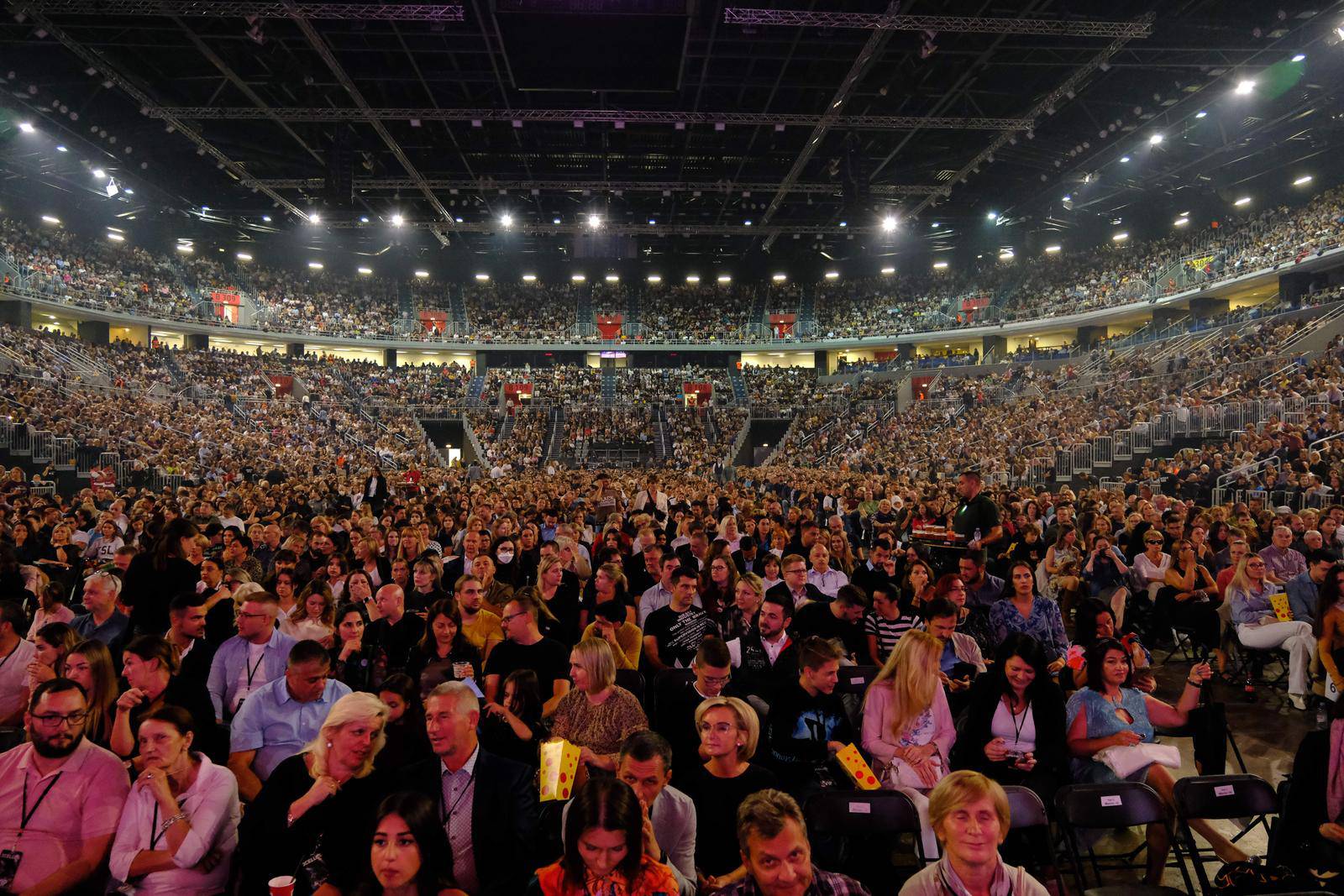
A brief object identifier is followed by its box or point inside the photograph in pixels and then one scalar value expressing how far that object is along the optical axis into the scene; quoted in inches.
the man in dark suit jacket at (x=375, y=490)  543.2
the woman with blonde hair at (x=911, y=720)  137.6
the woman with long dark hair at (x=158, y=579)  192.9
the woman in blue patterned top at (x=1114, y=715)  143.3
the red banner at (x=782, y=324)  1561.3
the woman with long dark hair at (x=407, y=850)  91.3
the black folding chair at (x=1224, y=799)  122.3
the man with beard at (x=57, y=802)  104.0
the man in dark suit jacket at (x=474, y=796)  108.3
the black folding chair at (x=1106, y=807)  121.7
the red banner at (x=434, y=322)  1535.4
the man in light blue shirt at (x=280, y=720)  131.3
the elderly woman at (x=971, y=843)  91.5
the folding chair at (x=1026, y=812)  119.3
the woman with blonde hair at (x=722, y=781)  115.6
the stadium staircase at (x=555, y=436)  1225.1
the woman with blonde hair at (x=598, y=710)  136.8
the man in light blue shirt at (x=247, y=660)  155.7
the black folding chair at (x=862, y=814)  117.3
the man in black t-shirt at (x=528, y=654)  160.7
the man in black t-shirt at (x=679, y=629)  189.2
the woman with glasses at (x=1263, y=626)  221.3
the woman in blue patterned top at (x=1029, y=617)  194.7
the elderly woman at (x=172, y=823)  104.3
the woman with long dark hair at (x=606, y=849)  88.9
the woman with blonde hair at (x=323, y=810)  100.8
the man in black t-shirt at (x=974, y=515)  279.1
